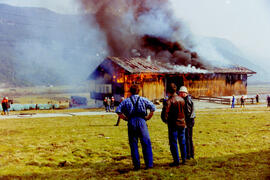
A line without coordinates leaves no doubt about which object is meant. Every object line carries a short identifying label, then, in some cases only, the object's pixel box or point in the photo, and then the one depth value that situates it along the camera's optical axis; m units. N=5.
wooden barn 32.88
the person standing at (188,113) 6.80
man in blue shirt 6.09
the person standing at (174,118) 6.32
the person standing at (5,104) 21.89
